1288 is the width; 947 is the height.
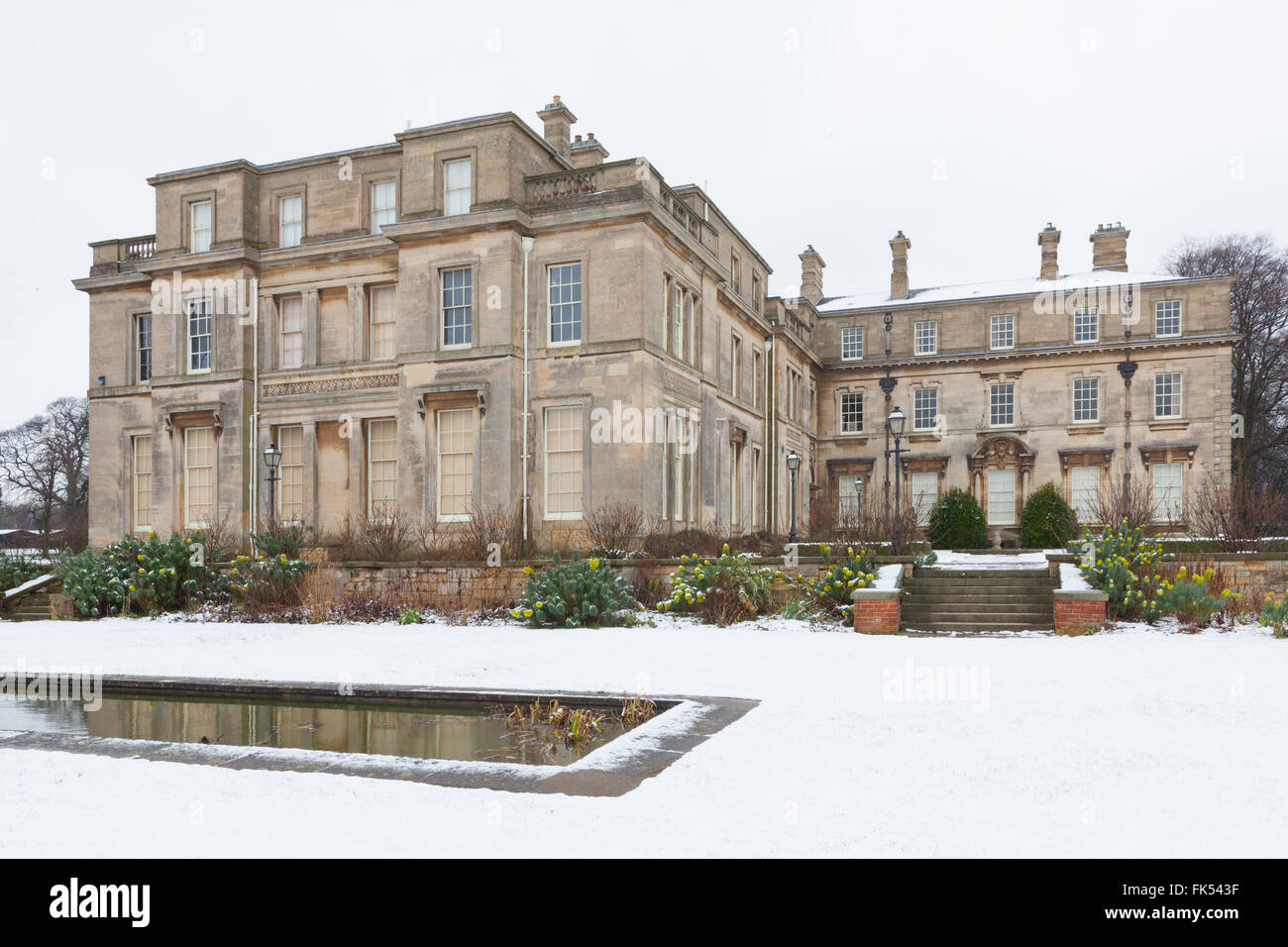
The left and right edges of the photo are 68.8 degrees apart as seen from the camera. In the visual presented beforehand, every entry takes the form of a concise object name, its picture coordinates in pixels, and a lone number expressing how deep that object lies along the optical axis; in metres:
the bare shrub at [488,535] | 19.61
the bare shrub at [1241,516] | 17.30
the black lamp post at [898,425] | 19.64
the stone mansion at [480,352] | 23.27
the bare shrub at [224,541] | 21.55
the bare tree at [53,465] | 55.69
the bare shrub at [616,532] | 19.61
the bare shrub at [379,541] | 20.45
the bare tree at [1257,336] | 40.81
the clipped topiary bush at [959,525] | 32.88
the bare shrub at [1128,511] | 18.58
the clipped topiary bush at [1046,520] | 32.88
